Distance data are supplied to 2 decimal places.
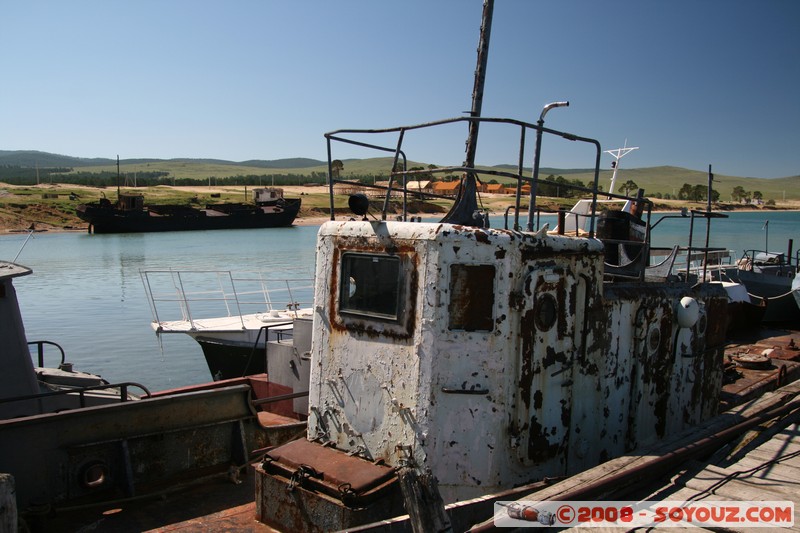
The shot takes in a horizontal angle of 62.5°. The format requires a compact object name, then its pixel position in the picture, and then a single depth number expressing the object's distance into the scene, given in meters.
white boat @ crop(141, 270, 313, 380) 16.91
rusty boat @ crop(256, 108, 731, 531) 5.27
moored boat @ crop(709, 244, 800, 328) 23.64
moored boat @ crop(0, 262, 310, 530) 6.47
